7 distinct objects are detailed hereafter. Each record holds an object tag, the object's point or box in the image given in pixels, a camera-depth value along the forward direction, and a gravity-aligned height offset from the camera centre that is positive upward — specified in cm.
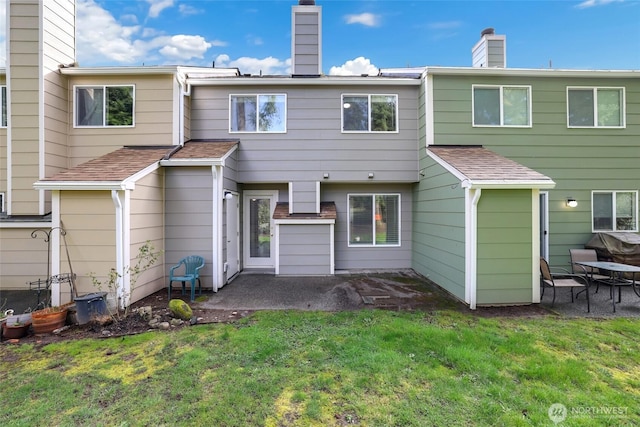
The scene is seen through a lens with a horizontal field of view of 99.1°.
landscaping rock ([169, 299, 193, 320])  440 -154
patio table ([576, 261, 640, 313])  496 -100
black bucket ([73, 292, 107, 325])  429 -147
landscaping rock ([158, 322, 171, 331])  412 -169
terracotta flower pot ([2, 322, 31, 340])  390 -166
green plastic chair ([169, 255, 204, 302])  526 -116
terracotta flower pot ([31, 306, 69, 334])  402 -157
